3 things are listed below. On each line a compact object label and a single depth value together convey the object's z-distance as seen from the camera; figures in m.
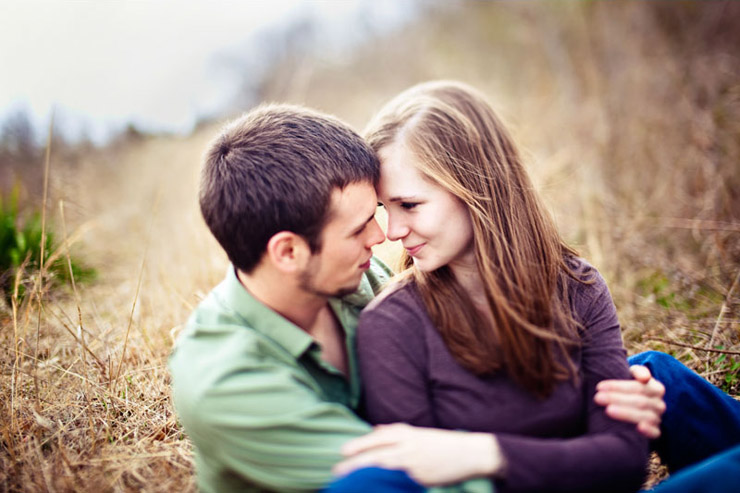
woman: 1.08
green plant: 1.61
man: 1.03
